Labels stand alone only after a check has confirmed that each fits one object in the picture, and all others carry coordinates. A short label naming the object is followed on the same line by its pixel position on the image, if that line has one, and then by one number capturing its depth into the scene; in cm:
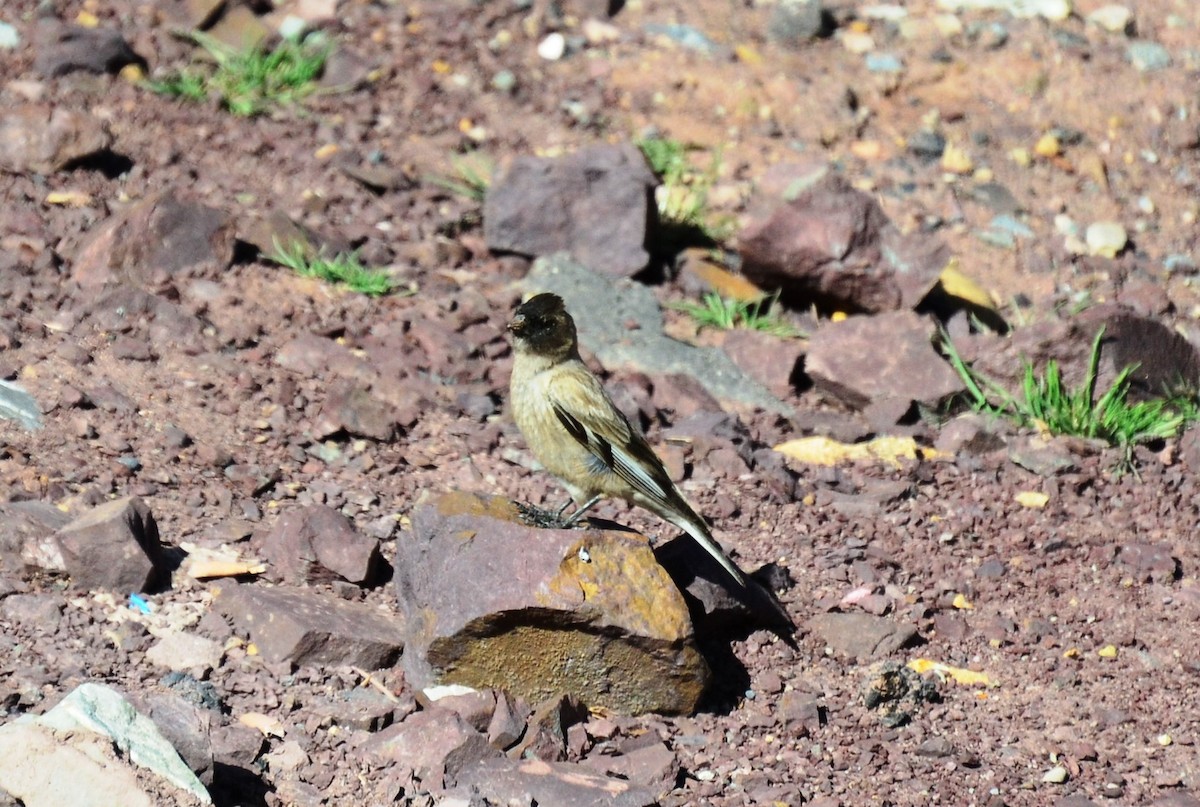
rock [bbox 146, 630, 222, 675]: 1016
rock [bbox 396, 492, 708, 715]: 1000
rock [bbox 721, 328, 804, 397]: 1575
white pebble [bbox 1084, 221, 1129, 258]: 1855
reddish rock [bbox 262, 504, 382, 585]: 1138
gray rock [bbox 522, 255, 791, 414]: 1573
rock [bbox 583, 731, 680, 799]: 980
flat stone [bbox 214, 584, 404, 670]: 1037
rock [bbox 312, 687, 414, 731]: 997
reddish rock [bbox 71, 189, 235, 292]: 1485
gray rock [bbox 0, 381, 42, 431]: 1222
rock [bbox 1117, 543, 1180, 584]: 1279
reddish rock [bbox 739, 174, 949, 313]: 1642
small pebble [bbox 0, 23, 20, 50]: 1892
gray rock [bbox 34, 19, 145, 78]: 1855
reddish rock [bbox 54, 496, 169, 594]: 1054
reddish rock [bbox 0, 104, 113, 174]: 1645
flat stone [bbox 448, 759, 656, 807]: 927
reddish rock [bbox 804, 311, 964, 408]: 1518
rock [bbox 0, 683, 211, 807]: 779
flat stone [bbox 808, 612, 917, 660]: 1162
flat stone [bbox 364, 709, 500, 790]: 956
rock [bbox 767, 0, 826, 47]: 2142
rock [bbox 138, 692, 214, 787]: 867
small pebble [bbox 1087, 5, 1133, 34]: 2194
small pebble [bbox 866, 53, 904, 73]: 2108
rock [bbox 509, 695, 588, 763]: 986
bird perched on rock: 1136
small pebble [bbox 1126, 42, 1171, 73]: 2125
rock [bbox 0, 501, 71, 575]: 1052
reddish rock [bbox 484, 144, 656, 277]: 1711
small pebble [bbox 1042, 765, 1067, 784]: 1025
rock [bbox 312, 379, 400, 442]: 1351
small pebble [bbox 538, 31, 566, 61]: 2108
